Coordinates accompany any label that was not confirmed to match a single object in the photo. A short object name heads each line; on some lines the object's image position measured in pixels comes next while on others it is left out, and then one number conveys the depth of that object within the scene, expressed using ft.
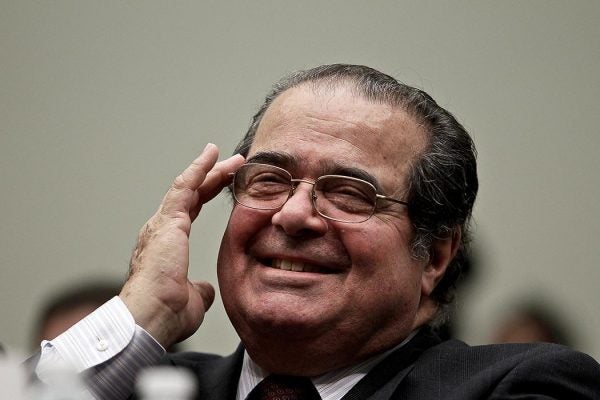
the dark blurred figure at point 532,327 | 10.10
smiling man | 8.32
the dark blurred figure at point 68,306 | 9.80
